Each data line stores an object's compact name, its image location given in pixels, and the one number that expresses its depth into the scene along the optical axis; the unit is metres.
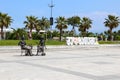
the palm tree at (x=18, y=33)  70.88
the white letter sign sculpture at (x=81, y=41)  38.06
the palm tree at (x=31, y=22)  76.84
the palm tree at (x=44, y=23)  84.61
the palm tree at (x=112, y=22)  71.19
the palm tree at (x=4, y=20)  72.31
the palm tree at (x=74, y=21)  80.11
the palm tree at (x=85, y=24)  76.81
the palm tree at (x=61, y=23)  73.38
